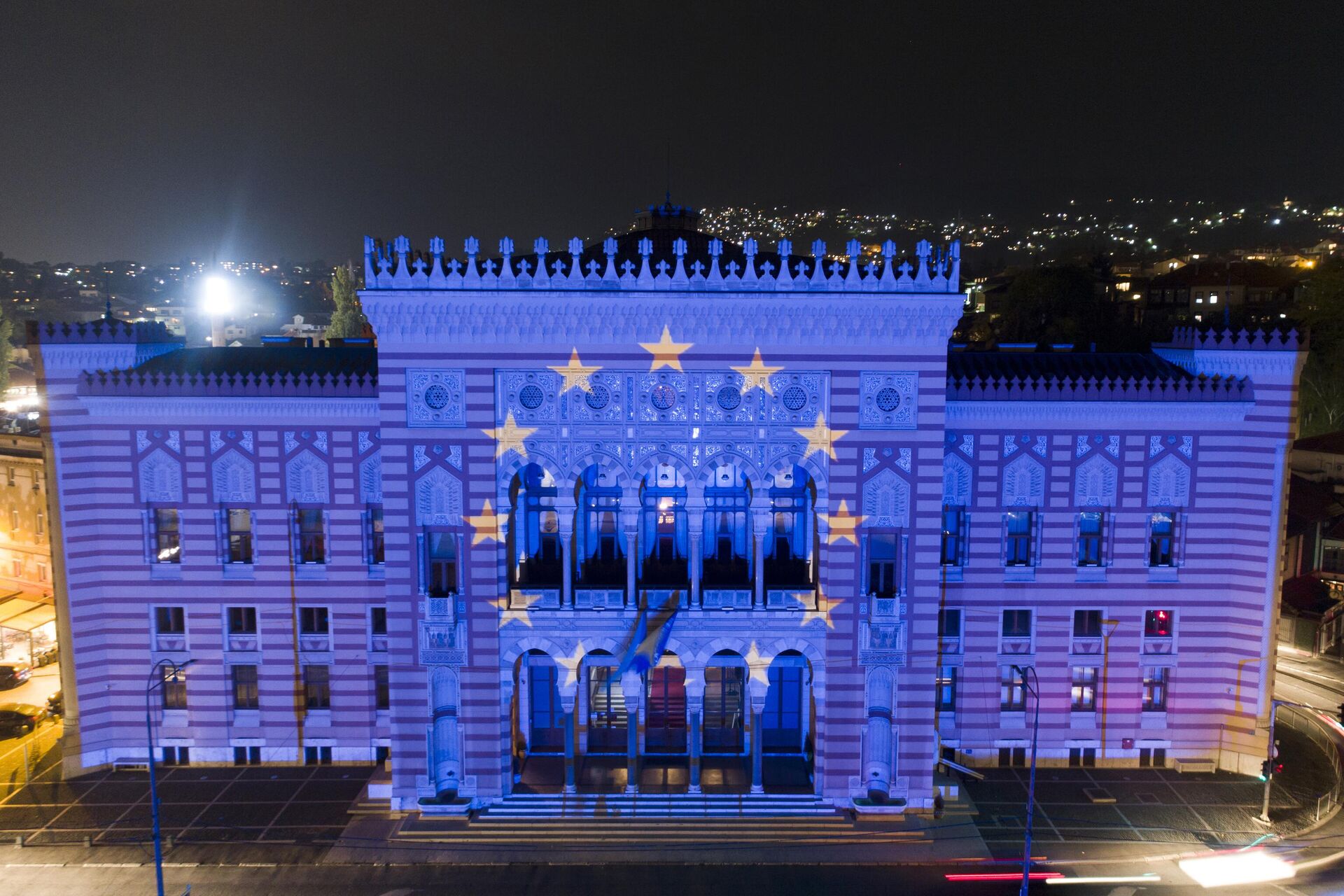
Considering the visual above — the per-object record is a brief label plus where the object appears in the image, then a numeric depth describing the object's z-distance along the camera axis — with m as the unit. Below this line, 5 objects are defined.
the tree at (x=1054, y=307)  70.94
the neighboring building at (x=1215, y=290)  91.12
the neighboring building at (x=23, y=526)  47.16
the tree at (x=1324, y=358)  66.94
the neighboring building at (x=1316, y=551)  43.84
